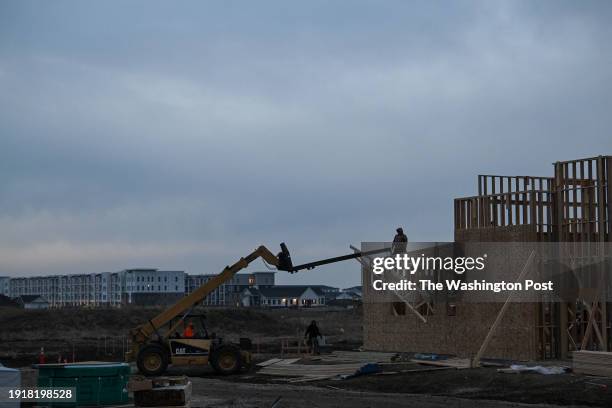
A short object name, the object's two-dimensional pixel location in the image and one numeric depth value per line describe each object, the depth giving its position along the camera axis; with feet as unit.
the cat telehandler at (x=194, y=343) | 97.86
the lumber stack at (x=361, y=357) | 105.09
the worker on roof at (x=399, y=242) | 109.29
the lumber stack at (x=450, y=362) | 94.17
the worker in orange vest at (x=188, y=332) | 99.96
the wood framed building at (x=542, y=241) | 98.89
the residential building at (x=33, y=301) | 569.23
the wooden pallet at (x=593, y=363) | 80.48
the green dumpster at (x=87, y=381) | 66.80
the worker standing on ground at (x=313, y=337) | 122.01
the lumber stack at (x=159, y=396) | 61.57
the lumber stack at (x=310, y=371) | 93.86
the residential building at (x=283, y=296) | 574.56
